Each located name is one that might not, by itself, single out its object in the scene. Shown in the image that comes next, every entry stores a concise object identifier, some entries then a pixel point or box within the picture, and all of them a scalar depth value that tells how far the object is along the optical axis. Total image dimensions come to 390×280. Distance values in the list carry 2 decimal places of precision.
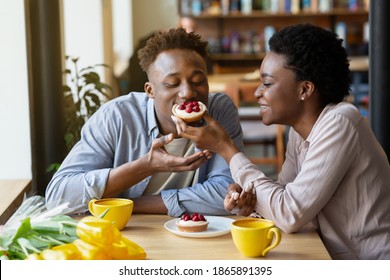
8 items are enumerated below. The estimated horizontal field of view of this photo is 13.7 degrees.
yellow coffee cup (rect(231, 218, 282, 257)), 3.50
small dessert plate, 3.68
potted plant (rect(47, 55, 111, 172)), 5.02
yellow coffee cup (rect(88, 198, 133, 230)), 3.72
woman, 3.72
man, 3.90
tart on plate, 3.70
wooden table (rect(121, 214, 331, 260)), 3.55
